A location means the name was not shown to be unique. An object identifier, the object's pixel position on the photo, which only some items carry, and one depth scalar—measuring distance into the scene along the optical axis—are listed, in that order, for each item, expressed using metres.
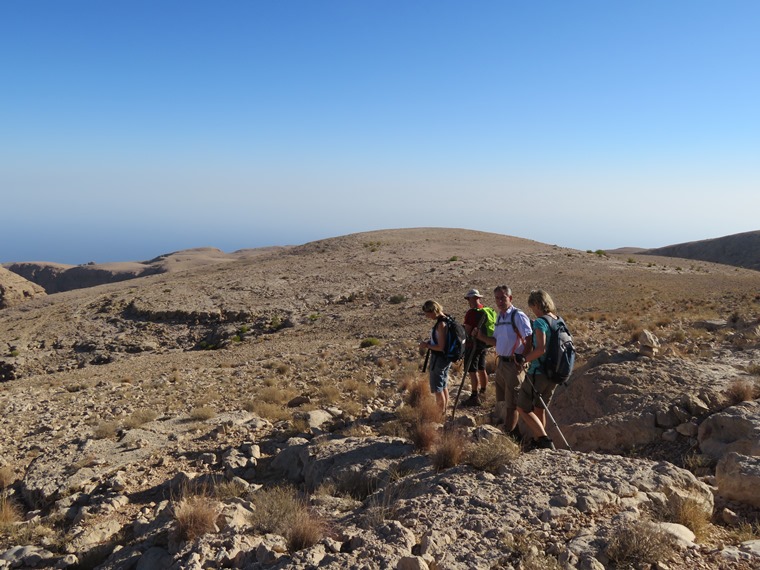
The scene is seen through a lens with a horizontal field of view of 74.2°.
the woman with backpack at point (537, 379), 5.84
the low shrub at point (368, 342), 16.98
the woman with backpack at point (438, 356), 7.83
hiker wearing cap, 8.49
